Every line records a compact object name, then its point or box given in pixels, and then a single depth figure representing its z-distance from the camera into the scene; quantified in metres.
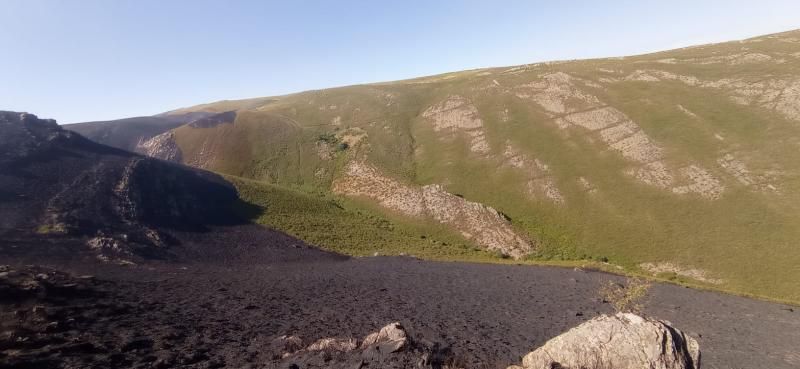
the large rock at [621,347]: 16.61
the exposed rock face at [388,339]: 20.34
